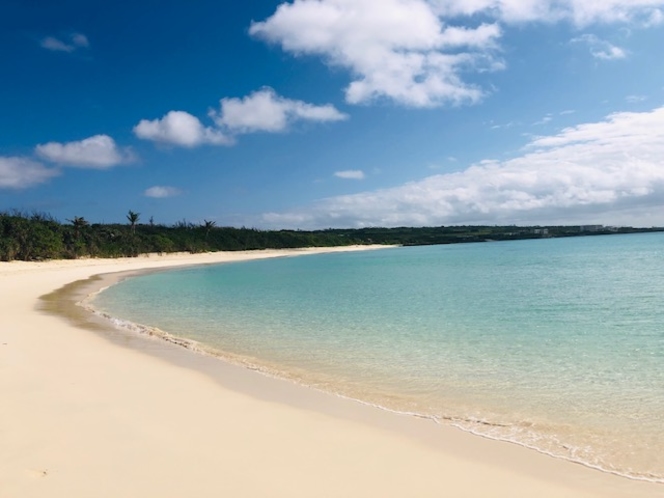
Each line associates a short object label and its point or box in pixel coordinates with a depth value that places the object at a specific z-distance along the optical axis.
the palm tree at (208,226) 88.12
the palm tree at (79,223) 55.32
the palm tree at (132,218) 74.44
